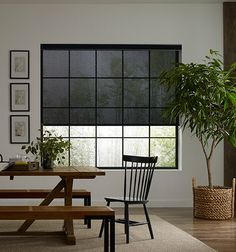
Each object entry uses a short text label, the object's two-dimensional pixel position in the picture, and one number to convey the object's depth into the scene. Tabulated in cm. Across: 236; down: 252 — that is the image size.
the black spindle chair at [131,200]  589
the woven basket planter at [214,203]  771
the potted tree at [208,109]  772
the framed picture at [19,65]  901
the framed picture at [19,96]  900
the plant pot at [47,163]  628
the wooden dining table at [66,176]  577
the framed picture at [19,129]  899
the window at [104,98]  910
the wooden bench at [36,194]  674
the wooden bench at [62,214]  470
